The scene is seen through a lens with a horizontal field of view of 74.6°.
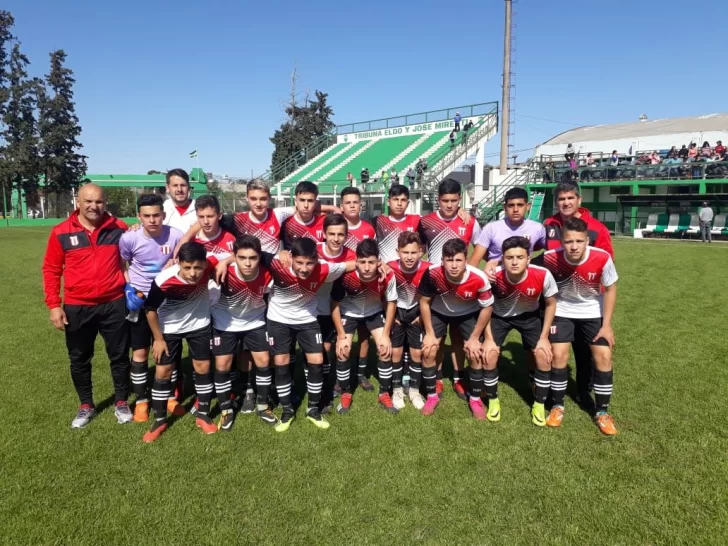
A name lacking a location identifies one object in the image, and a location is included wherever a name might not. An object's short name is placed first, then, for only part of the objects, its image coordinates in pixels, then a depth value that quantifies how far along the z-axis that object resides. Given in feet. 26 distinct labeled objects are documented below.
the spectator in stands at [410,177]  93.86
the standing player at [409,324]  15.84
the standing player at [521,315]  14.01
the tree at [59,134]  135.33
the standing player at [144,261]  14.19
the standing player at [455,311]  14.47
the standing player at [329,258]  14.73
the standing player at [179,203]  16.28
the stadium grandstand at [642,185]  73.67
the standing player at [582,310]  13.94
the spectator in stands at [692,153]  76.53
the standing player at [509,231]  15.94
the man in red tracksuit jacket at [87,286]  13.67
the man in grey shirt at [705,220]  68.23
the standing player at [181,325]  13.29
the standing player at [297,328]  14.51
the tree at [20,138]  128.47
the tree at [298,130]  164.55
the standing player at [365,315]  15.28
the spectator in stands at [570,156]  87.92
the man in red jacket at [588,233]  15.26
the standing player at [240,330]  14.21
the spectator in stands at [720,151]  73.05
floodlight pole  96.02
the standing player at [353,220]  17.06
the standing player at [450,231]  16.76
